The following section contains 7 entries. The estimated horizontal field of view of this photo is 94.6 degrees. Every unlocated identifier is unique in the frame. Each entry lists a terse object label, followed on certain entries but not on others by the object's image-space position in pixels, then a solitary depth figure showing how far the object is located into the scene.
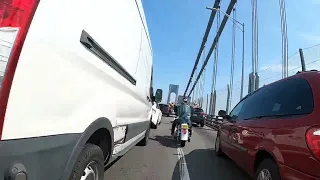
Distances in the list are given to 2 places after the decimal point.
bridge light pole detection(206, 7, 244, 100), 10.44
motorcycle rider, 5.05
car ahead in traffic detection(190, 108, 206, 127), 11.19
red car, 1.48
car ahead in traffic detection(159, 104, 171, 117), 18.19
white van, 0.81
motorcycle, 4.71
